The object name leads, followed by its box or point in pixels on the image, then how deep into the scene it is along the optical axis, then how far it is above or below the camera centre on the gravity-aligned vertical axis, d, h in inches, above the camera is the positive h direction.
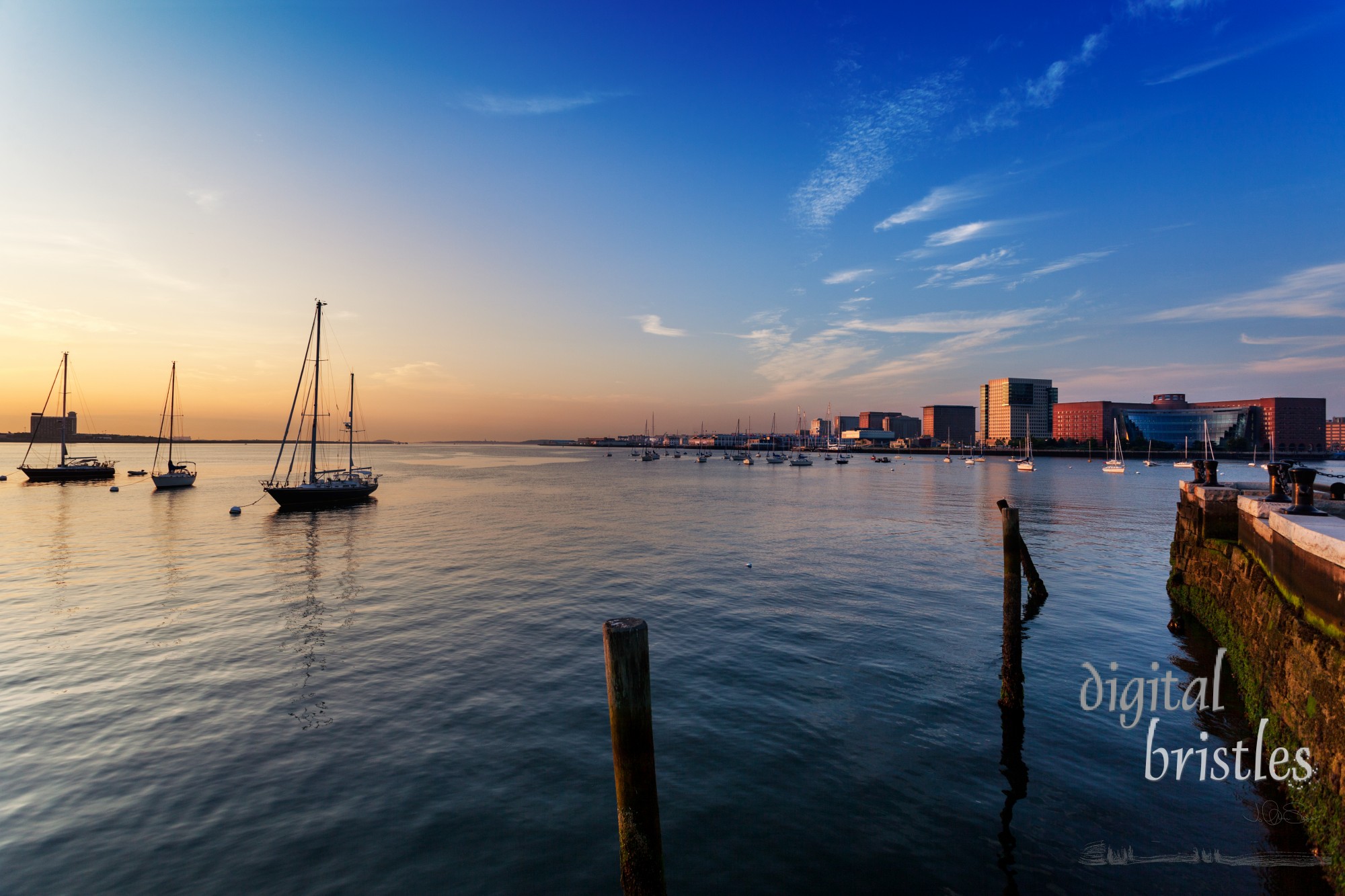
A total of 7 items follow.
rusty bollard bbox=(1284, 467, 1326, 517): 489.7 -44.0
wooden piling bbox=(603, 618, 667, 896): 273.0 -151.1
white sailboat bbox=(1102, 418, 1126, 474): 5905.5 -227.4
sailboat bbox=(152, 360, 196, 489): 3107.8 -168.1
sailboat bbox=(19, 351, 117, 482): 3570.4 -169.2
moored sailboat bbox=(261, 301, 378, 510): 2294.5 -186.5
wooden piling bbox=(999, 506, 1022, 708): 546.9 -186.2
